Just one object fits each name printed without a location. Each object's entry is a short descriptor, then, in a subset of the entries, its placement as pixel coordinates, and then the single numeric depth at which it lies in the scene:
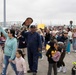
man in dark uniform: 3.51
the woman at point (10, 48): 2.97
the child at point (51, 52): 3.23
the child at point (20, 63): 2.89
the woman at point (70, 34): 6.76
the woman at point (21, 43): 4.33
